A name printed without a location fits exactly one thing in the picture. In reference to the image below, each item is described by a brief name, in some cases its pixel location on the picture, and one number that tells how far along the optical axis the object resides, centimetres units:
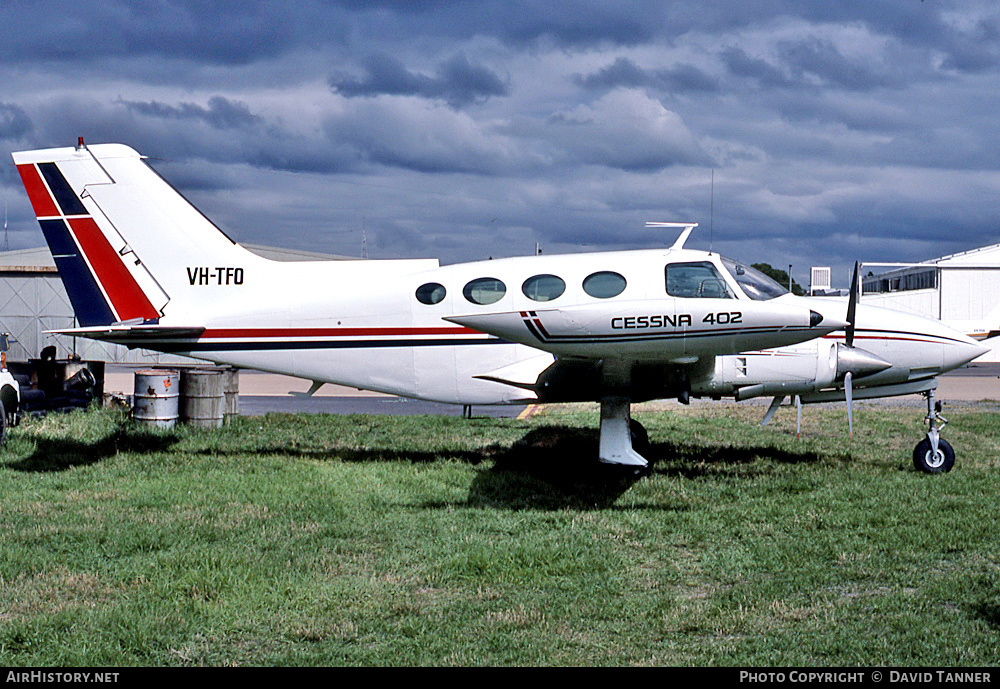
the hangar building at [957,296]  3625
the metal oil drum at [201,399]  1384
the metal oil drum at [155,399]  1338
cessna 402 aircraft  1020
